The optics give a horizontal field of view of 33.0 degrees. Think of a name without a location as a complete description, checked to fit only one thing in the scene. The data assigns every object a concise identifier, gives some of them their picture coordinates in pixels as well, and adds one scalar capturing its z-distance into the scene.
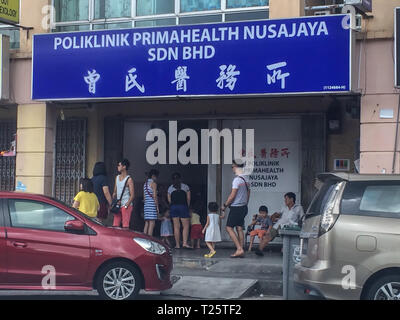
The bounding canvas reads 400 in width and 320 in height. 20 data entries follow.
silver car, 7.29
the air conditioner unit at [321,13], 12.03
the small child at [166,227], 13.73
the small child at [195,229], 13.68
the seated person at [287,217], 12.54
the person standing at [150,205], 13.29
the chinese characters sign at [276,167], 13.82
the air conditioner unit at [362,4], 10.34
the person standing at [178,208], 13.52
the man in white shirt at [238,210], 12.38
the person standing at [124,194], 12.78
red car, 8.77
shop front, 11.16
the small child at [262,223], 12.70
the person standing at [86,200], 11.94
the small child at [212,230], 12.51
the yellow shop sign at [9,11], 12.55
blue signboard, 10.92
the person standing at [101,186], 13.05
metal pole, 10.83
